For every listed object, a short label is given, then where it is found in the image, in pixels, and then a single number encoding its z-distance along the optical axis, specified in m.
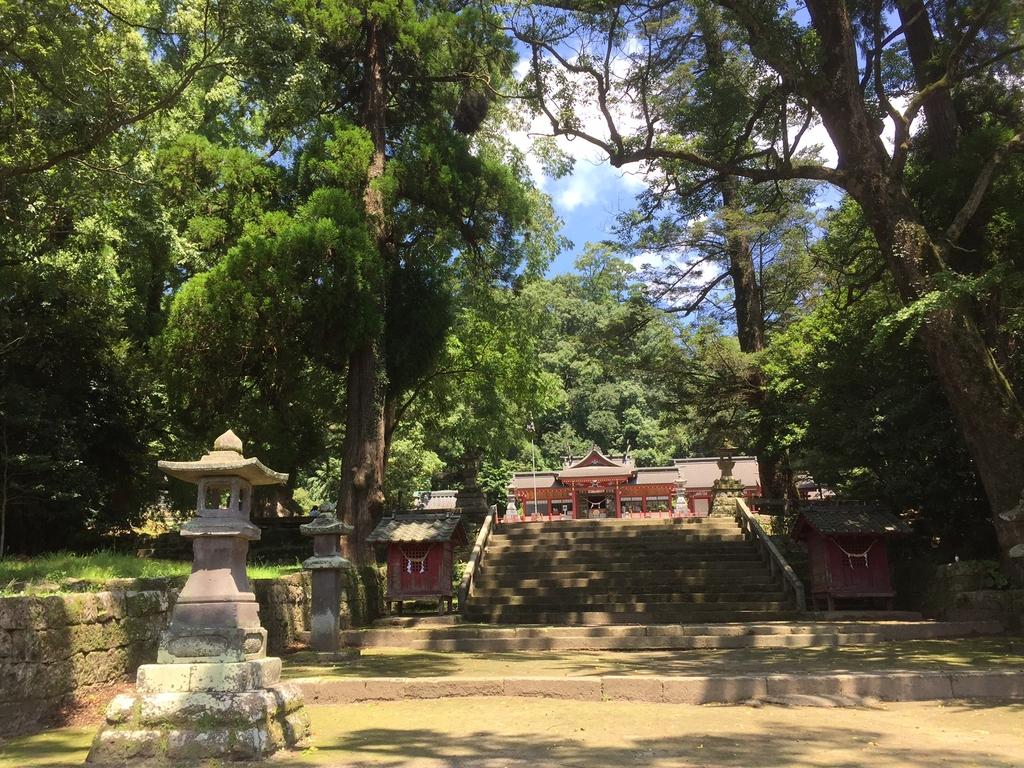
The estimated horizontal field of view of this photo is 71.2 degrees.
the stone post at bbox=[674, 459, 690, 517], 22.94
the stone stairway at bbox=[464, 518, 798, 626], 11.39
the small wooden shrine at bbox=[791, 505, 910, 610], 10.86
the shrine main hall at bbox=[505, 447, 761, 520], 26.97
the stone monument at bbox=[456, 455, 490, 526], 16.06
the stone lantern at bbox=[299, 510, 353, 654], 8.72
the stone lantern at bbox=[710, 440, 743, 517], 16.23
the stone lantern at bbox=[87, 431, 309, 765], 4.24
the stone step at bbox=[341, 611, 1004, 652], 9.02
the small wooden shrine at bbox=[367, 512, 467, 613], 11.66
